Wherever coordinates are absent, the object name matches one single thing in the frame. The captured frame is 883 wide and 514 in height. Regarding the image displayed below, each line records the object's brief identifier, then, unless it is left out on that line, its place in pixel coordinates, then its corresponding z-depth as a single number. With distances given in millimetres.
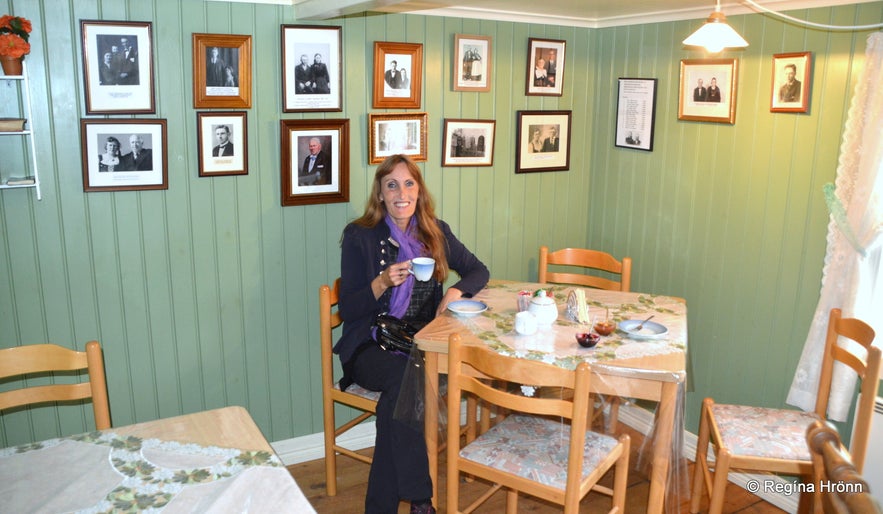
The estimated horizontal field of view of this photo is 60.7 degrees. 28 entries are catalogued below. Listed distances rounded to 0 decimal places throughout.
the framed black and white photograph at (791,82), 2879
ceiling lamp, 2365
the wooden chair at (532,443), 2098
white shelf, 2562
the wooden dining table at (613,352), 2377
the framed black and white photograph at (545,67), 3636
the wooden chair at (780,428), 2461
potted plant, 2459
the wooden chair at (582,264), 3428
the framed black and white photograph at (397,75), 3252
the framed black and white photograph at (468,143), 3504
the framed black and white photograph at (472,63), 3439
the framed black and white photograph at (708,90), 3172
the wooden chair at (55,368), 2078
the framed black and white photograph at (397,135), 3303
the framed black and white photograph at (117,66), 2701
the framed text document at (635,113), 3578
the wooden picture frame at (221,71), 2881
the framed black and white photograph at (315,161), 3121
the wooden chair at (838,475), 1169
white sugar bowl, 2709
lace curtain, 2637
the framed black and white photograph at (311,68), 3049
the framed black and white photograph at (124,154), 2770
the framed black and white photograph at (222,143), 2953
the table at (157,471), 1665
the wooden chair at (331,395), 3007
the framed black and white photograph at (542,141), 3695
